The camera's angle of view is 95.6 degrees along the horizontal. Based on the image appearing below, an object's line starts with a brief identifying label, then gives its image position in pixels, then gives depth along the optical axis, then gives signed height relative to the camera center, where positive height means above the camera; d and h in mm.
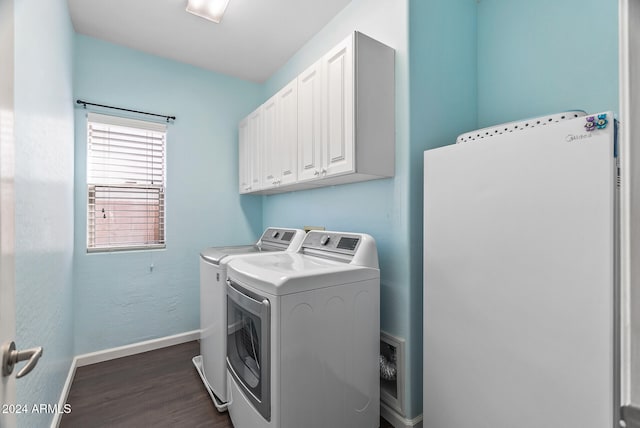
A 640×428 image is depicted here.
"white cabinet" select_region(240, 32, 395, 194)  1682 +621
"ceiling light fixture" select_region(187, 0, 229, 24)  2084 +1511
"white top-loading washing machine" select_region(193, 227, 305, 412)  1861 -649
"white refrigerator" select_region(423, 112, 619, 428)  989 -259
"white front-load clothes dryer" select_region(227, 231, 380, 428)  1314 -635
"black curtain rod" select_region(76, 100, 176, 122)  2438 +933
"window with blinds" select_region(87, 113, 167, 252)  2561 +273
